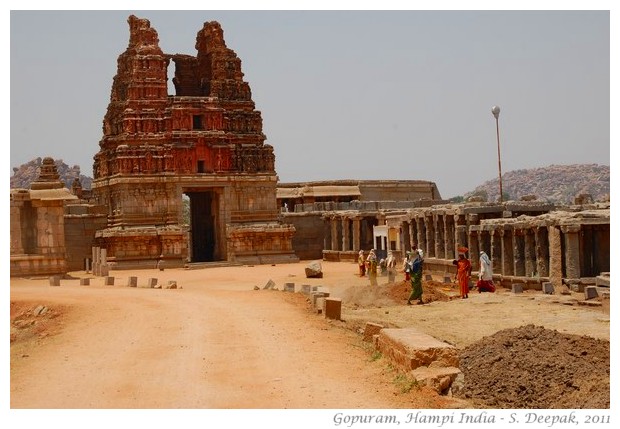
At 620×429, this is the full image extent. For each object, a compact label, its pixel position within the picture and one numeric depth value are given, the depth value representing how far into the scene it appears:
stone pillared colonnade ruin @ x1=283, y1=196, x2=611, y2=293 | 31.12
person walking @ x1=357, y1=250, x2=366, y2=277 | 46.06
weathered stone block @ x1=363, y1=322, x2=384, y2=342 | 21.11
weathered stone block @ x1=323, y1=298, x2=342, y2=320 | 24.70
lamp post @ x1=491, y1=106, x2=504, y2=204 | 52.47
